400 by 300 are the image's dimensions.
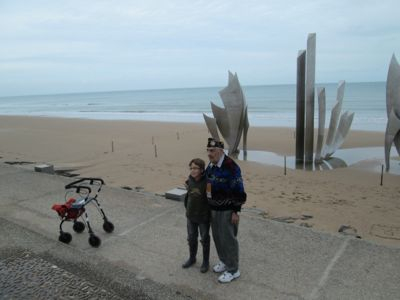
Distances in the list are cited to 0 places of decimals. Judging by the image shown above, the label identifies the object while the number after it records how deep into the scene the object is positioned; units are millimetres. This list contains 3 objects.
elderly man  3441
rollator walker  4395
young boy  3631
